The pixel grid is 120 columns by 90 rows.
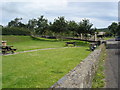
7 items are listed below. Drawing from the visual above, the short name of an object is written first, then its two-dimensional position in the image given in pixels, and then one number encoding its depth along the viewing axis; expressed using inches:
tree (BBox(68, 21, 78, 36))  1949.2
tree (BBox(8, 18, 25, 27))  4067.9
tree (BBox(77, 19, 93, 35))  1523.1
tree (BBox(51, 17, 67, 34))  1807.3
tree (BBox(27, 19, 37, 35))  3245.6
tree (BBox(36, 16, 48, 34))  2234.9
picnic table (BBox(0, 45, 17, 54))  559.0
